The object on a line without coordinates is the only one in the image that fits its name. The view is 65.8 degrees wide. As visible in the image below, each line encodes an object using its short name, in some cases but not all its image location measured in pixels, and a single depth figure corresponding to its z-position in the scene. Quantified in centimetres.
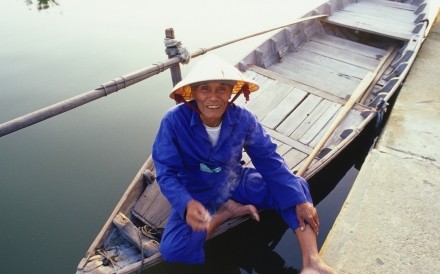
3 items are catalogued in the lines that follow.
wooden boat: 281
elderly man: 241
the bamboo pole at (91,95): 216
